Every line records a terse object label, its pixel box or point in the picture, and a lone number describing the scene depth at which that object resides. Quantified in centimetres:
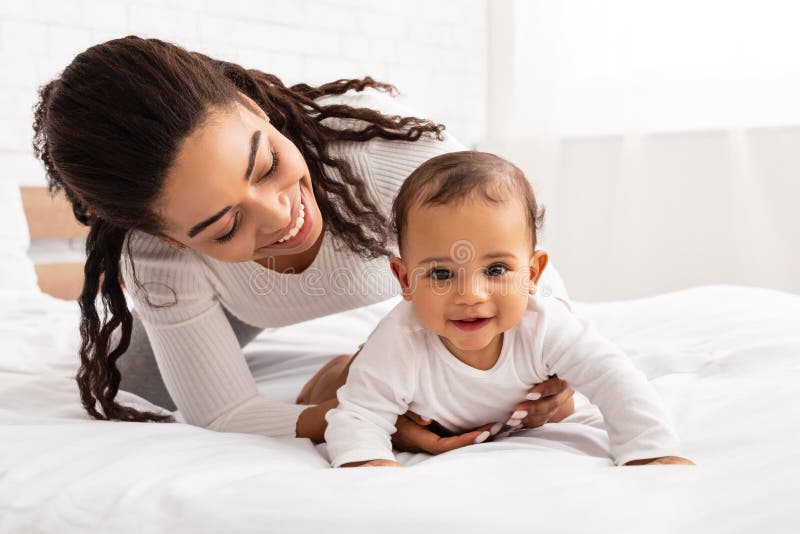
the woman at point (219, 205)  110
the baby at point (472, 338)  106
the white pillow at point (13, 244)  217
